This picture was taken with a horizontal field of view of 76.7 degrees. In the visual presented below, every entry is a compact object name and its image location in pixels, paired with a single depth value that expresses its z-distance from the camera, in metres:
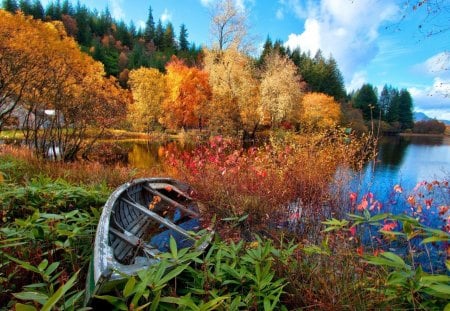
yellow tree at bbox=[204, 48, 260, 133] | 22.91
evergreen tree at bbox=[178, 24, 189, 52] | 79.83
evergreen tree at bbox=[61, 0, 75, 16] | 68.00
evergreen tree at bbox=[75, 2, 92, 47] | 60.59
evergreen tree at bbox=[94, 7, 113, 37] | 74.37
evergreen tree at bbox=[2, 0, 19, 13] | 52.06
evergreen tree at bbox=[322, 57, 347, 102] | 50.25
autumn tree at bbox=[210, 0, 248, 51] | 22.56
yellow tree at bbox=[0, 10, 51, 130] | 9.62
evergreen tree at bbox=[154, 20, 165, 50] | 80.81
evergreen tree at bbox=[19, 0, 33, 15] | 56.59
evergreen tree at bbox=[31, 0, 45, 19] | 58.72
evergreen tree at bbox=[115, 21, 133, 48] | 74.12
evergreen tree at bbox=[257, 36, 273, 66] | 47.18
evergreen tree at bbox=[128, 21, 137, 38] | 85.14
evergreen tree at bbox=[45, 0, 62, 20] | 65.62
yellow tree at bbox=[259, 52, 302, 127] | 23.11
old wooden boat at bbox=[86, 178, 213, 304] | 1.85
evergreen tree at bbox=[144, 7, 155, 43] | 82.75
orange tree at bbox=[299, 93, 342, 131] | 30.86
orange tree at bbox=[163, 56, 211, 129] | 28.86
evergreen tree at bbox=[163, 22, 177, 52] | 78.94
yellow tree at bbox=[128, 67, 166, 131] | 28.80
